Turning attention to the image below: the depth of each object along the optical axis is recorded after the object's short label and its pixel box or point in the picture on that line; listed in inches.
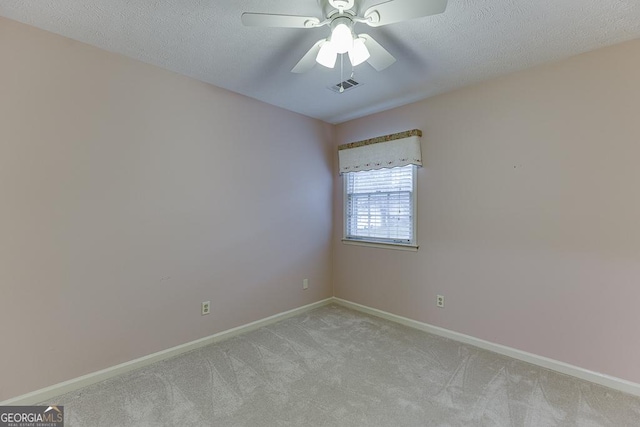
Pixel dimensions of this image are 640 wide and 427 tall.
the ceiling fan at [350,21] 54.4
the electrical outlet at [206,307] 106.4
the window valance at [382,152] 120.6
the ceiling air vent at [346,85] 104.4
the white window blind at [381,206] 126.0
